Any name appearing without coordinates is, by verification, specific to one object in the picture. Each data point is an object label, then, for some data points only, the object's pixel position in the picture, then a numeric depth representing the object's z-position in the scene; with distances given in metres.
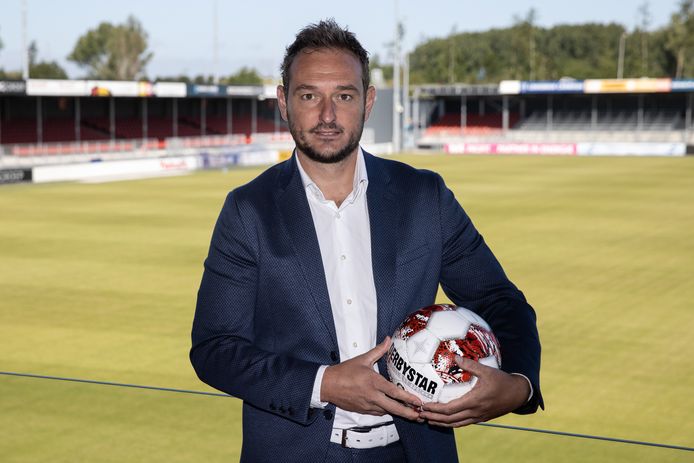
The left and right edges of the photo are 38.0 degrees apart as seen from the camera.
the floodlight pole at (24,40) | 44.09
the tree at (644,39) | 109.25
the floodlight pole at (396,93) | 62.34
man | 2.69
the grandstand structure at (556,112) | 66.56
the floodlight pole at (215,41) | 61.19
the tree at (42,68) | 102.00
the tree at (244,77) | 124.89
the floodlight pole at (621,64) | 104.50
